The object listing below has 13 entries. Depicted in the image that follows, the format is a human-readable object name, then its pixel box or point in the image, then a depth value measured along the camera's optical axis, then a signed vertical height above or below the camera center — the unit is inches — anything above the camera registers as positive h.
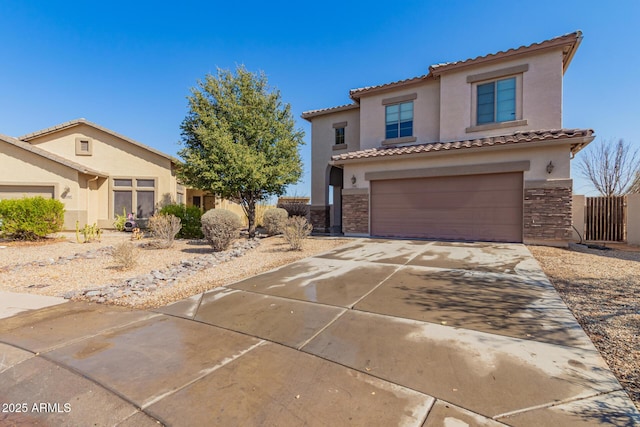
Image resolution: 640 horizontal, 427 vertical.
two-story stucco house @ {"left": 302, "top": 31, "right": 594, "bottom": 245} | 398.3 +90.1
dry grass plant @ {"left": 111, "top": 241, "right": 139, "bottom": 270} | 294.4 -48.0
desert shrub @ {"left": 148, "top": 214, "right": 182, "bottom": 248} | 421.4 -31.9
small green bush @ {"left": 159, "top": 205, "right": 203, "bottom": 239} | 556.7 -20.4
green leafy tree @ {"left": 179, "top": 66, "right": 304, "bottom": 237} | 474.3 +120.7
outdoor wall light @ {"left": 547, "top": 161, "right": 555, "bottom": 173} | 391.5 +62.1
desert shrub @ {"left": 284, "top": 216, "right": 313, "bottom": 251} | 376.5 -33.1
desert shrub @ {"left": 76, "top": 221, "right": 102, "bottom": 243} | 479.7 -43.9
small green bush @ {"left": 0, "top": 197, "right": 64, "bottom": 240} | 462.3 -16.1
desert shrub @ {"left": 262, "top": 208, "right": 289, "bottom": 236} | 577.1 -21.0
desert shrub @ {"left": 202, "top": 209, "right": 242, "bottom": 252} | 381.7 -25.3
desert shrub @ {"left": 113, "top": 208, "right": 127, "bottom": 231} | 653.9 -30.4
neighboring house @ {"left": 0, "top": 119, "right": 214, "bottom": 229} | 677.9 +99.9
